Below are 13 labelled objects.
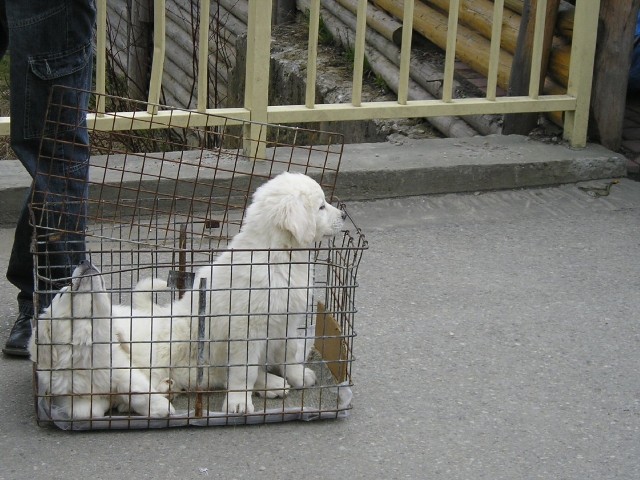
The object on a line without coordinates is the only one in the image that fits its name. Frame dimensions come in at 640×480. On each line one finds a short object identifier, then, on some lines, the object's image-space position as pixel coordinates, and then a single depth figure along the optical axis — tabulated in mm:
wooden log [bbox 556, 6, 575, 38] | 6309
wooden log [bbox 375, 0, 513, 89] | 7070
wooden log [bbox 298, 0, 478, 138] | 7234
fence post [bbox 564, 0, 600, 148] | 6023
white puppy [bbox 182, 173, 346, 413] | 3434
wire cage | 3277
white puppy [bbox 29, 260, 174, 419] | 3232
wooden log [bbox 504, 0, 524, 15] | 6955
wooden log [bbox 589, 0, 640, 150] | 6121
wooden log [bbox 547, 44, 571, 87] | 6383
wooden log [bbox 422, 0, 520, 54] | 7055
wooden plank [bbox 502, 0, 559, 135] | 6301
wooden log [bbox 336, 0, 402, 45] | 8156
